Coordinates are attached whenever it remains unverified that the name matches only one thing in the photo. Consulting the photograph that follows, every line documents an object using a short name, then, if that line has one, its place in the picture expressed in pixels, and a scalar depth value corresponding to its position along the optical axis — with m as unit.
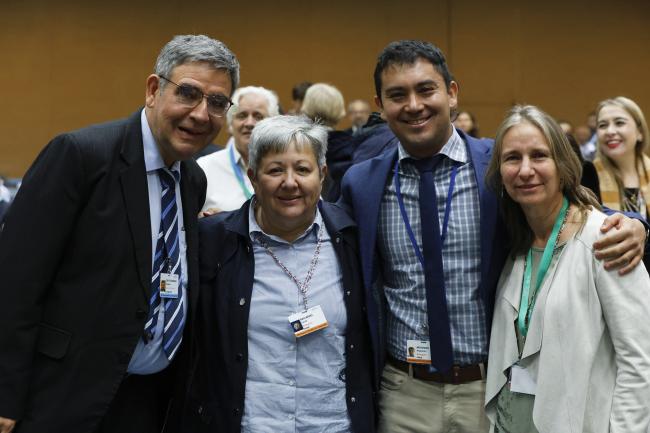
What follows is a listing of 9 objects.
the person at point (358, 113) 7.11
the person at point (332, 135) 3.61
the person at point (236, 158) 3.40
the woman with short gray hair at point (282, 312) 2.14
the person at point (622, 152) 4.10
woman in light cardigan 1.94
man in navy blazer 2.28
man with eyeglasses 1.89
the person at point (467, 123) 6.55
